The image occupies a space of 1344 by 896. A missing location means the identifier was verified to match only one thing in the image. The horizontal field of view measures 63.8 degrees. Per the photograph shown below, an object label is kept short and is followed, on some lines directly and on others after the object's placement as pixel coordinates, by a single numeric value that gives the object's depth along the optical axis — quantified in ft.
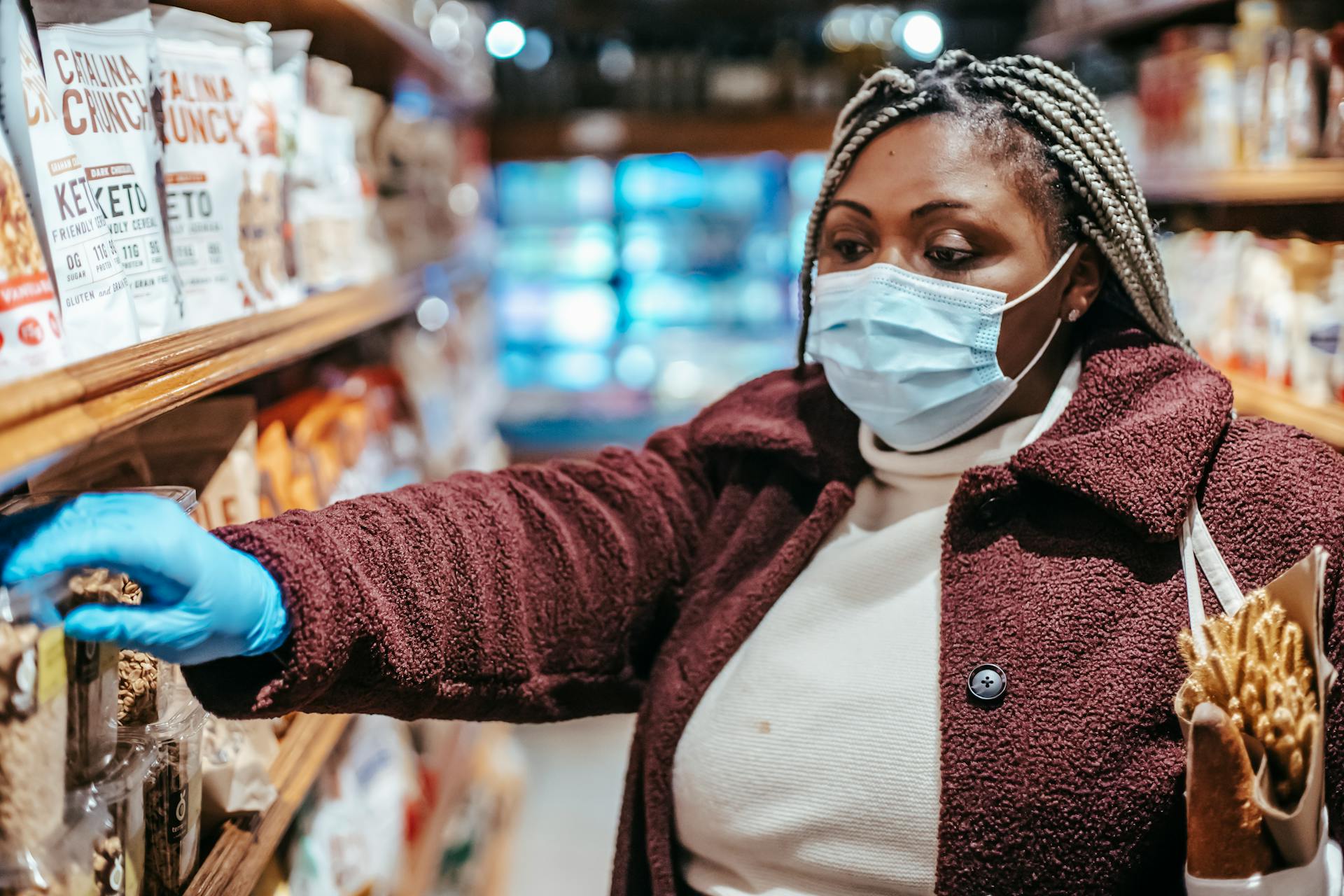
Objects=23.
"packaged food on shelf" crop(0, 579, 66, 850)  2.64
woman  4.04
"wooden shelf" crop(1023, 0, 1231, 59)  9.36
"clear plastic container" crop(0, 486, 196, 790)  2.94
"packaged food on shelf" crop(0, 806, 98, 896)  2.75
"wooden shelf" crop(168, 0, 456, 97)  5.56
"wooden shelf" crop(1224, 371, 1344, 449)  6.46
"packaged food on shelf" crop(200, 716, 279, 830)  4.38
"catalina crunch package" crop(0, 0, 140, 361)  3.14
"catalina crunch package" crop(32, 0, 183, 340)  3.51
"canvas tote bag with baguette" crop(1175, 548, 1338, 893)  3.48
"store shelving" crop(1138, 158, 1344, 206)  7.02
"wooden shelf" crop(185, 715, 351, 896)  4.21
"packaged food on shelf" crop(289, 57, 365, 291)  5.99
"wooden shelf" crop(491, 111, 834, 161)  15.89
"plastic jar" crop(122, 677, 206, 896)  3.76
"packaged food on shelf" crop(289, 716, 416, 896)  5.83
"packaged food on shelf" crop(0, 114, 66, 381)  2.91
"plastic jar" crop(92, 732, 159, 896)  3.24
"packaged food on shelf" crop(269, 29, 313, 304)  5.52
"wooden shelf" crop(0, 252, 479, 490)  2.66
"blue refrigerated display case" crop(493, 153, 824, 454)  16.70
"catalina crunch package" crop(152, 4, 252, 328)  4.31
